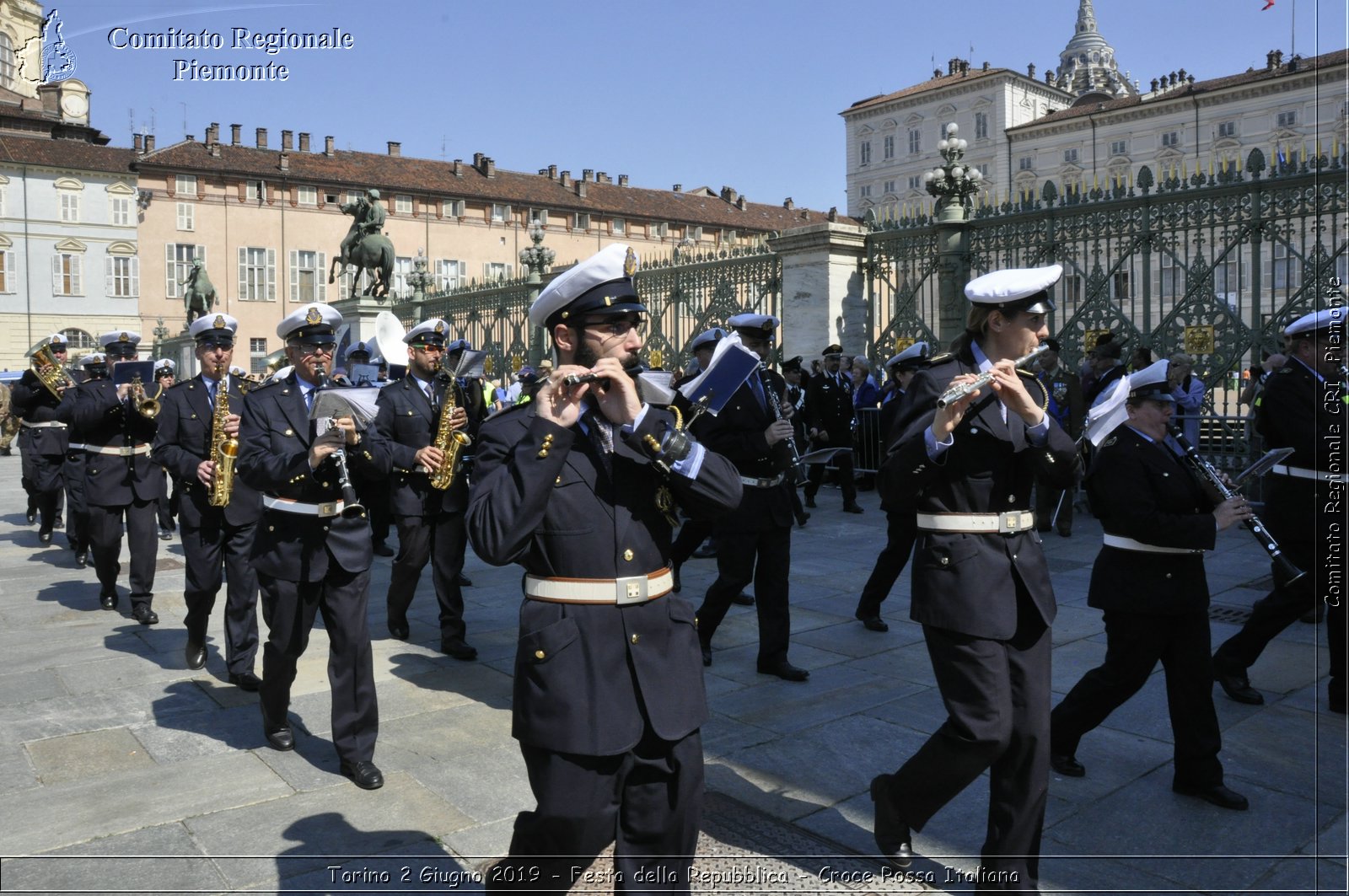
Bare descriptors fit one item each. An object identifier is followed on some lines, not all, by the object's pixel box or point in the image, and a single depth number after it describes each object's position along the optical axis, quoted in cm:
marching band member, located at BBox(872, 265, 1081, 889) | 338
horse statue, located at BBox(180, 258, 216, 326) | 3653
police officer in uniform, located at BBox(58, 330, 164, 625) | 798
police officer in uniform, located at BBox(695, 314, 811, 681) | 618
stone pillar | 1505
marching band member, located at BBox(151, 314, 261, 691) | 637
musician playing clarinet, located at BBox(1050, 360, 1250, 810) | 428
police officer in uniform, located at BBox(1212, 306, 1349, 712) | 542
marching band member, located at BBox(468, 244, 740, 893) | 266
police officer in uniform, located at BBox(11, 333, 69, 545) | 1187
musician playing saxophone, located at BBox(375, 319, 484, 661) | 694
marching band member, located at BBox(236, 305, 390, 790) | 468
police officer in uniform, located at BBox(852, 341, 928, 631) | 719
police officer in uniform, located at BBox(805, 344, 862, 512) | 1324
